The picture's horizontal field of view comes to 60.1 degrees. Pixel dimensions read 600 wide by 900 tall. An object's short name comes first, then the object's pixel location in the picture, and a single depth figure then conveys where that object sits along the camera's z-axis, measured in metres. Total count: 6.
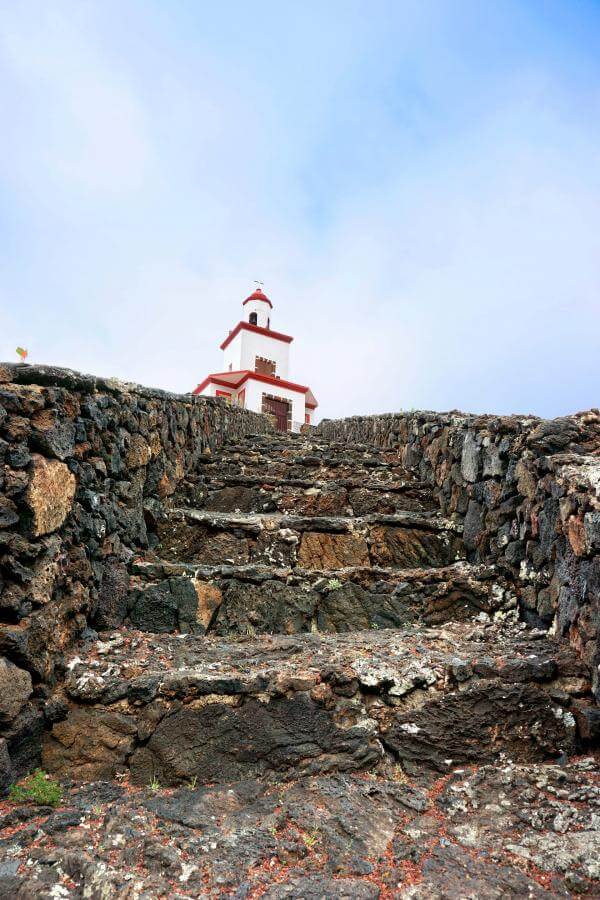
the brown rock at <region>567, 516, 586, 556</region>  3.29
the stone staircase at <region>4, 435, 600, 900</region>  2.33
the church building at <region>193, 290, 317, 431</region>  23.19
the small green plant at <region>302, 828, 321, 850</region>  2.47
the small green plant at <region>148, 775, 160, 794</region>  2.89
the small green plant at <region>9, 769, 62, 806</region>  2.68
